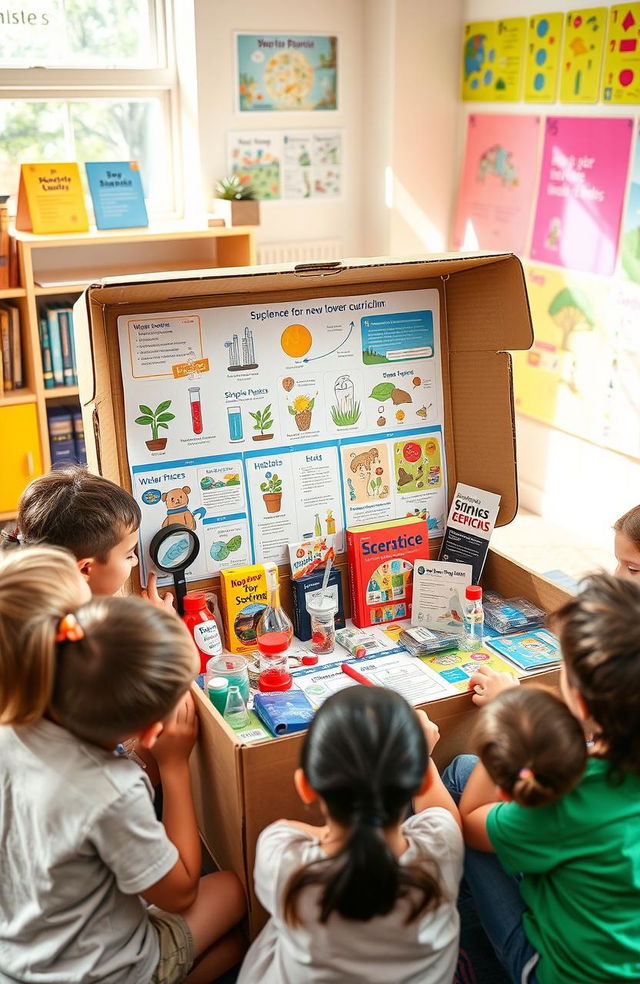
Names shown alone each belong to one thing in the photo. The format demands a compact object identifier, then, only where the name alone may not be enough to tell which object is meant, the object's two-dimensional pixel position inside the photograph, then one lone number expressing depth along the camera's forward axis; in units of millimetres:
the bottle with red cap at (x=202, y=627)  1718
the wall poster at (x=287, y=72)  3744
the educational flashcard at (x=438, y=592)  1911
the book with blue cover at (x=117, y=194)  3475
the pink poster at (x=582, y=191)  3152
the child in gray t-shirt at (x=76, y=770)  1190
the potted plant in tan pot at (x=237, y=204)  3615
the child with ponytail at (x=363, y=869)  1046
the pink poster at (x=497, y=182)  3574
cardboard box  1439
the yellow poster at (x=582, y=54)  3143
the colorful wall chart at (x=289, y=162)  3848
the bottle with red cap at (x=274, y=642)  1658
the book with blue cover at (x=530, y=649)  1734
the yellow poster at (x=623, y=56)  2990
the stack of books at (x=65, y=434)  3512
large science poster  1760
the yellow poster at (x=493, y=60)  3539
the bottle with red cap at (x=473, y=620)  1810
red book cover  1918
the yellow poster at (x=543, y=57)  3332
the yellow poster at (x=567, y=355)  3332
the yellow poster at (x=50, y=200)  3352
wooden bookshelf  3361
